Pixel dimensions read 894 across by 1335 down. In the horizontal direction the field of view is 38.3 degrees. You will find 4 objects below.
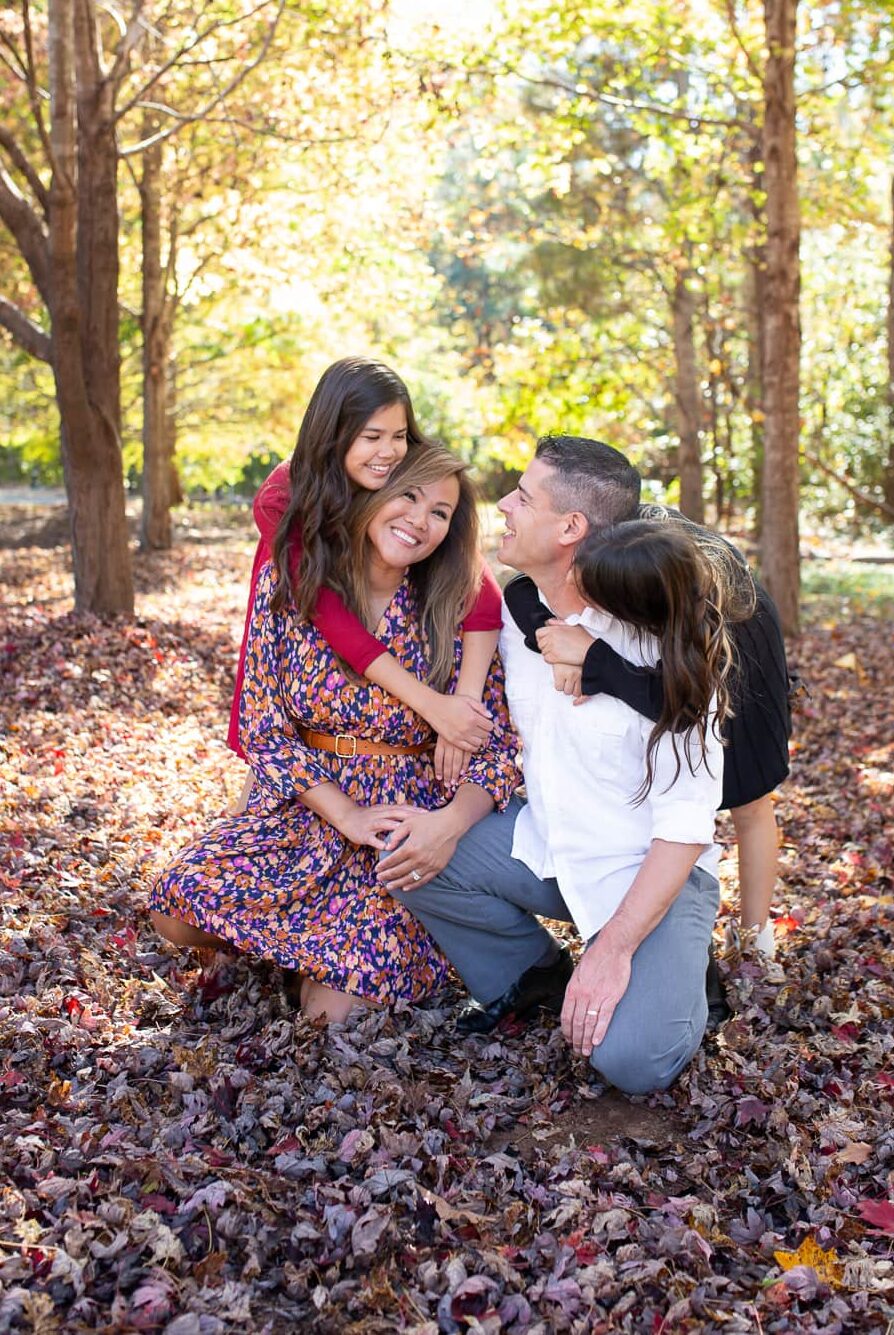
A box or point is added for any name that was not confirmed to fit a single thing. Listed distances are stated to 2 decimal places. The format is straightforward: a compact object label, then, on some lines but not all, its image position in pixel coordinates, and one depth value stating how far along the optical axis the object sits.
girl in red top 3.74
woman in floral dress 3.74
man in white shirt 3.24
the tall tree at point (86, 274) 9.27
